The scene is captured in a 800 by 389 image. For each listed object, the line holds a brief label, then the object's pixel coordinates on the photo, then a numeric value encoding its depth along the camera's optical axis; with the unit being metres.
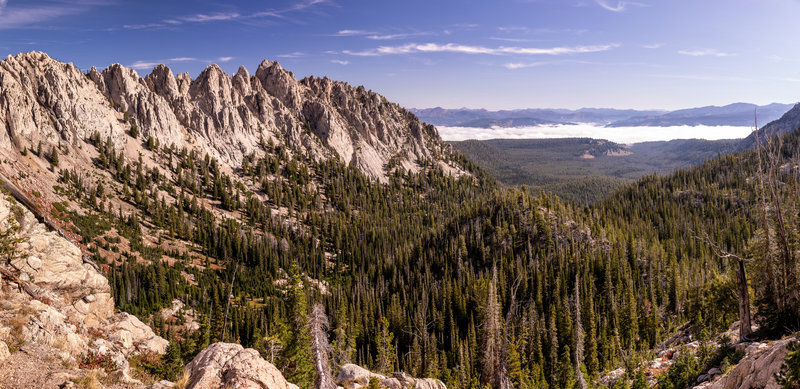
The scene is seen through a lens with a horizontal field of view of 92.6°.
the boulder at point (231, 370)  15.93
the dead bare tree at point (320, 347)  25.46
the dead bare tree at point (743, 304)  30.42
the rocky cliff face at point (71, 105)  137.64
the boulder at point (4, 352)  15.38
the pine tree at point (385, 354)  62.28
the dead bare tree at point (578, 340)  63.55
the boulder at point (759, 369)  17.16
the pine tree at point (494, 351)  52.19
